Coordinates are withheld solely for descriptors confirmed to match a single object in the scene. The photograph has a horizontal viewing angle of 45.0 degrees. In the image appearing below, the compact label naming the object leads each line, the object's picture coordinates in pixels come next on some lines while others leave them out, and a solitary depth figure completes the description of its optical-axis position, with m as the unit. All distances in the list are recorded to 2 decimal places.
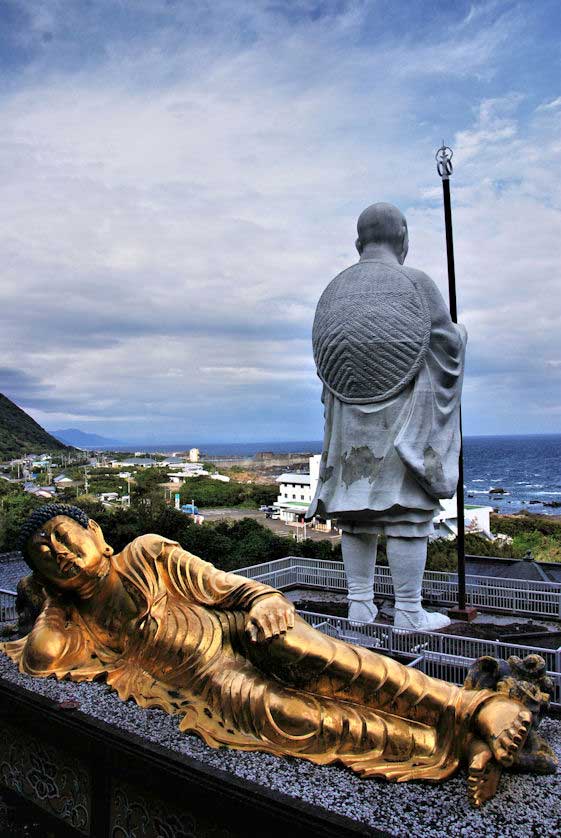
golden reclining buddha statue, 3.08
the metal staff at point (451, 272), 7.55
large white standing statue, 6.76
